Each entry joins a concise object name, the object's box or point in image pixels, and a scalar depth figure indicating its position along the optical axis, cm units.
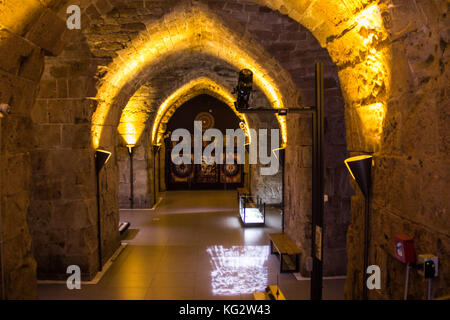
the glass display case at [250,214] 872
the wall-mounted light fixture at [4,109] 233
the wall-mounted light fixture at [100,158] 558
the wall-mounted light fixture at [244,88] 329
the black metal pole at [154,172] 1171
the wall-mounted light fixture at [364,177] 240
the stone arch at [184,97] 1150
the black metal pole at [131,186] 1097
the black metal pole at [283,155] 658
